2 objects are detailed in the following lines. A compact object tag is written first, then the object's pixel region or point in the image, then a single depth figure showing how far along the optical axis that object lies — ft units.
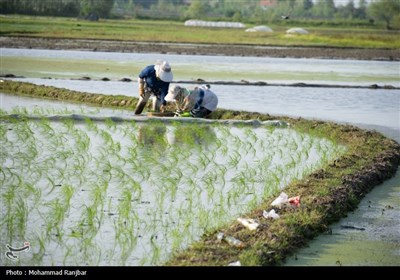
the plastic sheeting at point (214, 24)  359.12
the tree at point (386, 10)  432.78
